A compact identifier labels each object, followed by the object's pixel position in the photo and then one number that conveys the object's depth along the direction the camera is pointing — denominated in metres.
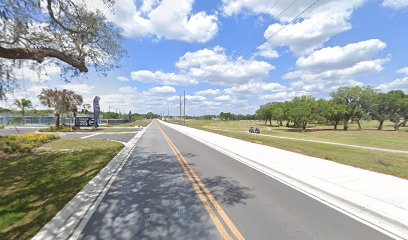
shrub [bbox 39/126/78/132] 34.38
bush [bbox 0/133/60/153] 13.50
